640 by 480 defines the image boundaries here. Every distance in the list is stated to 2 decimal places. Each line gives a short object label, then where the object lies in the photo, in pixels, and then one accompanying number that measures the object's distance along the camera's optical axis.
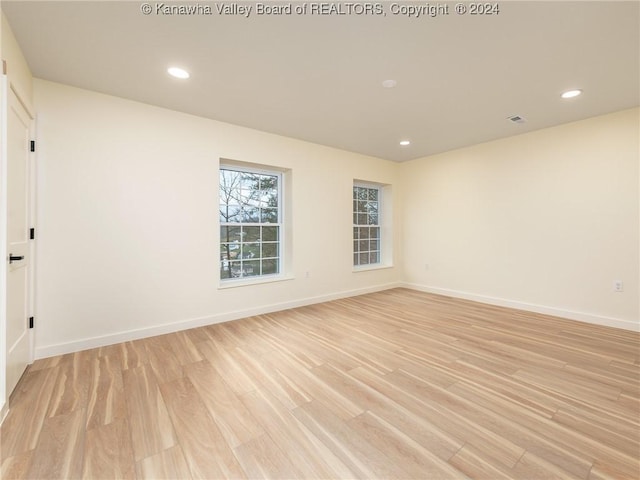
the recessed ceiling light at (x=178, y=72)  2.37
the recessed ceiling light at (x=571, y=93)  2.76
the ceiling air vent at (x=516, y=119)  3.37
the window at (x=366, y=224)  5.32
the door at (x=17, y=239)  1.86
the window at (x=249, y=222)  3.77
